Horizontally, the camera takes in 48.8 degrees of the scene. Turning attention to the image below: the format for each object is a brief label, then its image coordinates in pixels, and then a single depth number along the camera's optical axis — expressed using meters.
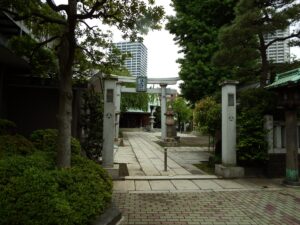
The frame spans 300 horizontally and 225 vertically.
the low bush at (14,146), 6.60
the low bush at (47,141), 7.63
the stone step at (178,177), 10.05
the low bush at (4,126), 8.31
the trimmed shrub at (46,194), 4.52
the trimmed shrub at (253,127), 10.09
